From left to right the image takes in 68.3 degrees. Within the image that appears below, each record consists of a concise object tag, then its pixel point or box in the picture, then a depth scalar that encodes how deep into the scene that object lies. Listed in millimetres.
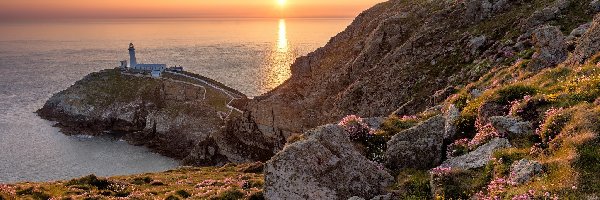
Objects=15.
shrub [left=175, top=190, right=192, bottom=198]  27838
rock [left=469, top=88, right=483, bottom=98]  26977
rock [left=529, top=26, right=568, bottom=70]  28469
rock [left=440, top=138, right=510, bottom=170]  16906
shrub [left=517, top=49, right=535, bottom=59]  34531
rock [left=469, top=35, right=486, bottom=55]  43453
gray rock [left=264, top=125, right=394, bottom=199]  16594
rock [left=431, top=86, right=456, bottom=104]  34812
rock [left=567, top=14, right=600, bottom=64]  23172
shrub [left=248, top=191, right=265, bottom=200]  19062
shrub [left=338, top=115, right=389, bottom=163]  21612
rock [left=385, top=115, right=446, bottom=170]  18906
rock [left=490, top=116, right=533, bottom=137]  17875
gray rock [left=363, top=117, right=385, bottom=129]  25239
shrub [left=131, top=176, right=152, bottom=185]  35406
